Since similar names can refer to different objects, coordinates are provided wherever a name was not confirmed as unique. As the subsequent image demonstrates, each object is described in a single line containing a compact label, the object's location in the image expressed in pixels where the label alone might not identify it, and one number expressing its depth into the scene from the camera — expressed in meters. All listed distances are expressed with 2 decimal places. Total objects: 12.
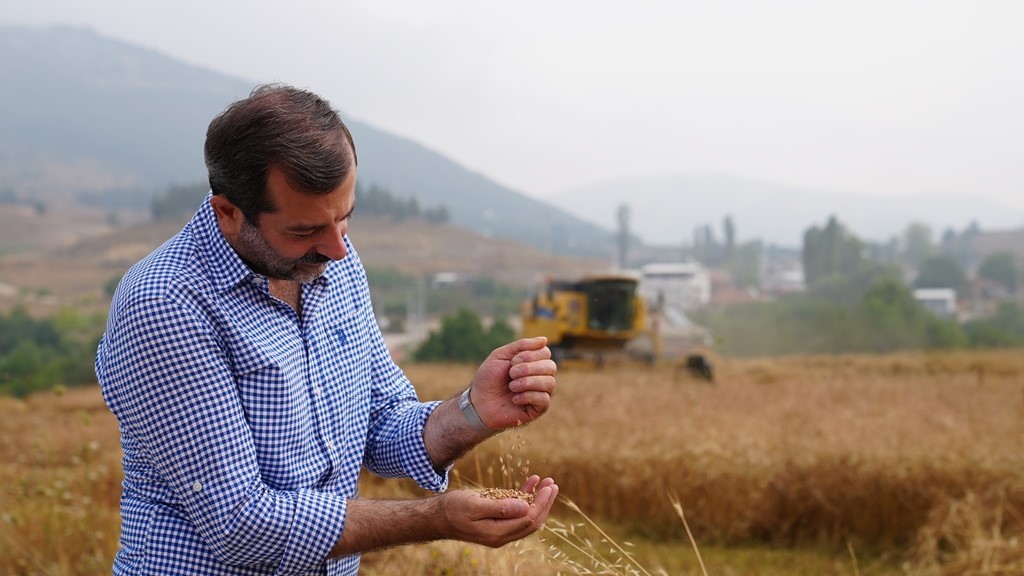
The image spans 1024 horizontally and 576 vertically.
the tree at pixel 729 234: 149.12
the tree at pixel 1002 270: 95.69
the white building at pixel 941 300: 90.23
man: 1.88
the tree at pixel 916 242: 144.12
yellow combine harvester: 22.72
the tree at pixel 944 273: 100.62
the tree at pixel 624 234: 140.11
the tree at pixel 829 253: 112.25
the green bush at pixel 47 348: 35.03
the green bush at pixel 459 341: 44.41
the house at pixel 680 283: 86.50
